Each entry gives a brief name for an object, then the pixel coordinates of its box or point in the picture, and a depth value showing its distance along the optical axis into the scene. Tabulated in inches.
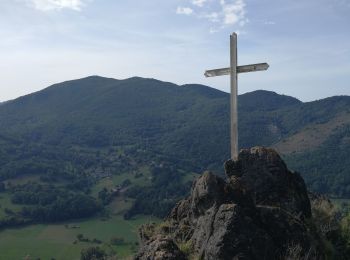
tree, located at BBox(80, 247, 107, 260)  3407.0
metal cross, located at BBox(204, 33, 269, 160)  533.1
